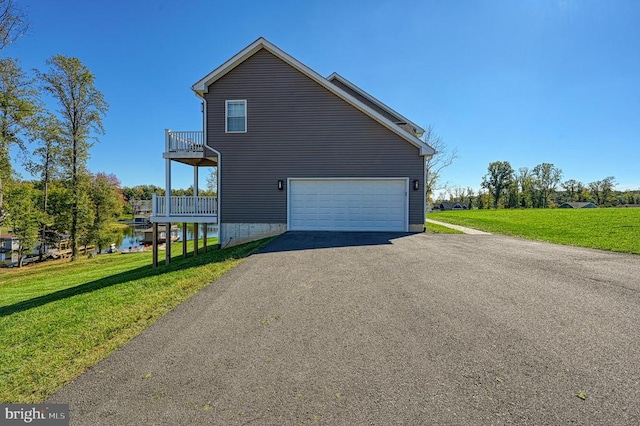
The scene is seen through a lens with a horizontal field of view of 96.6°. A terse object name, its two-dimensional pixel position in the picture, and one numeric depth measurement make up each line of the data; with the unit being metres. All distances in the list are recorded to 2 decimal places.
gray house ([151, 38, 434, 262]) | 10.95
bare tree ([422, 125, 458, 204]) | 27.97
